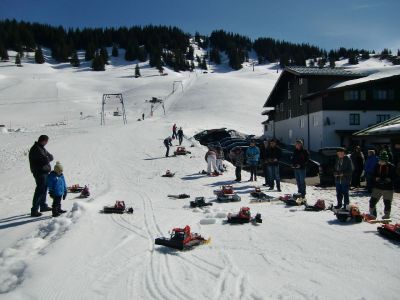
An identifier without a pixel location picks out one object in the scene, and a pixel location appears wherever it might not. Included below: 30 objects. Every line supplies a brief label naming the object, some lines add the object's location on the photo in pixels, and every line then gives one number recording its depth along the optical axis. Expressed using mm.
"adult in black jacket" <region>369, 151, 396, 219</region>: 8727
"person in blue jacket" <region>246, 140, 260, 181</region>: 14977
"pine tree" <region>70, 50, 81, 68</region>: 131500
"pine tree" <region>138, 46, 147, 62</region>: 141725
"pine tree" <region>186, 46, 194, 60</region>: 160375
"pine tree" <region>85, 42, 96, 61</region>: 140000
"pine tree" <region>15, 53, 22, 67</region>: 122438
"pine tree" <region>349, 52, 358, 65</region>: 138488
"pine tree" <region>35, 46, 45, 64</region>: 129000
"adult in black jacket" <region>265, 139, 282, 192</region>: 13070
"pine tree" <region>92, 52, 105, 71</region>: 123375
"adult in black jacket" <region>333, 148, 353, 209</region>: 9805
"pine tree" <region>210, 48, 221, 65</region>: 159125
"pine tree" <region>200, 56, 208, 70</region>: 143875
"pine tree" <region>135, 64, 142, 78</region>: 110000
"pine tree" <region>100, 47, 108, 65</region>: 133625
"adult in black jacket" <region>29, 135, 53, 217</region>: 8945
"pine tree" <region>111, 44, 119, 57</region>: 147875
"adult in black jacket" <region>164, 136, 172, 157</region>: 24641
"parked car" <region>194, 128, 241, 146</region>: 34444
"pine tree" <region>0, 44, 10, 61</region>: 127000
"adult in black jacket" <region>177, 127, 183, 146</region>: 30242
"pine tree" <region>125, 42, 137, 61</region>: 141000
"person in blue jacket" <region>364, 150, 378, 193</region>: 12837
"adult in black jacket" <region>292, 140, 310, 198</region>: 11406
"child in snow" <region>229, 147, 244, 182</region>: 15243
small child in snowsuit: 8781
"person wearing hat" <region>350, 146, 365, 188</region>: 14727
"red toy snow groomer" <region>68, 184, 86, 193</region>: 13414
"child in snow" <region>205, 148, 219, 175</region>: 17109
